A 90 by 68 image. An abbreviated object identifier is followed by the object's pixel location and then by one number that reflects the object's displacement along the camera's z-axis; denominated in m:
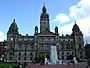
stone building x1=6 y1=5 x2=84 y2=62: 39.80
